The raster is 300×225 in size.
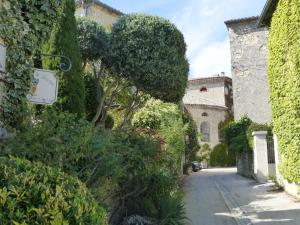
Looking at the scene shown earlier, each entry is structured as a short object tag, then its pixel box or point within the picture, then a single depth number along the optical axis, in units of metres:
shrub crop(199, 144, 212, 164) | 29.58
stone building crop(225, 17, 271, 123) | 20.39
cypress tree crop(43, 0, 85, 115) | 5.69
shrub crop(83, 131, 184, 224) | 3.63
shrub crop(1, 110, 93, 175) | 2.96
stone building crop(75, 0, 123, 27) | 17.09
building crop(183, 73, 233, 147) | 31.57
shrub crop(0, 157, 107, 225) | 1.54
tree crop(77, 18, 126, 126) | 8.29
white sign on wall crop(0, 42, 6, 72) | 3.16
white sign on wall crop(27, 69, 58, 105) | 3.54
